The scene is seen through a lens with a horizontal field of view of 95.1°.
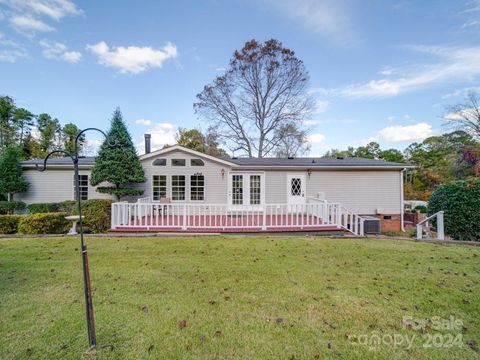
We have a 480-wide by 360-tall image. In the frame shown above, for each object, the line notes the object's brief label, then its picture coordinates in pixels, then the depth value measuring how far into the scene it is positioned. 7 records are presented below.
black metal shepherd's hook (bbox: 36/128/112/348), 2.24
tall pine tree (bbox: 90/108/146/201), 10.13
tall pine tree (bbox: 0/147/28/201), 10.76
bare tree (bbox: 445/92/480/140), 18.40
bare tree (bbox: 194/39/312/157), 21.75
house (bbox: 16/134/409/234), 11.23
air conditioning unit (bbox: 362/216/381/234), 9.12
